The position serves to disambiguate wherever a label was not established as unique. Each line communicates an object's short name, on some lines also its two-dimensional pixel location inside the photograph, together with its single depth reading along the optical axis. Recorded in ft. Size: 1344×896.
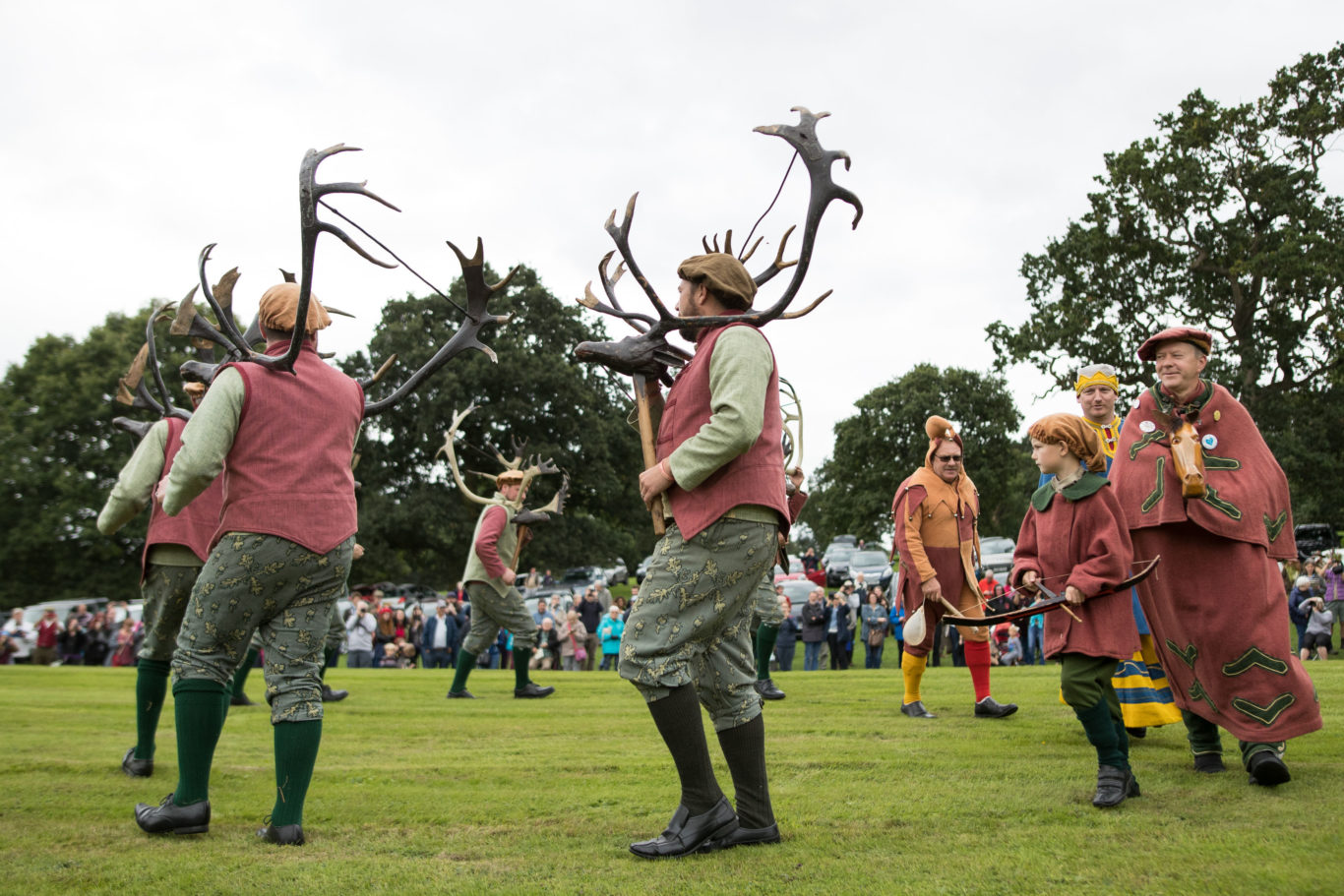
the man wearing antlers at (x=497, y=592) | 35.12
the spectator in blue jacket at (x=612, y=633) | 68.28
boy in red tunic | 15.38
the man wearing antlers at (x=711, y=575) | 12.95
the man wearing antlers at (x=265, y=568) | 14.42
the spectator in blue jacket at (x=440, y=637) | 76.02
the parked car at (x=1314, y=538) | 120.37
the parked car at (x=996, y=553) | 107.34
